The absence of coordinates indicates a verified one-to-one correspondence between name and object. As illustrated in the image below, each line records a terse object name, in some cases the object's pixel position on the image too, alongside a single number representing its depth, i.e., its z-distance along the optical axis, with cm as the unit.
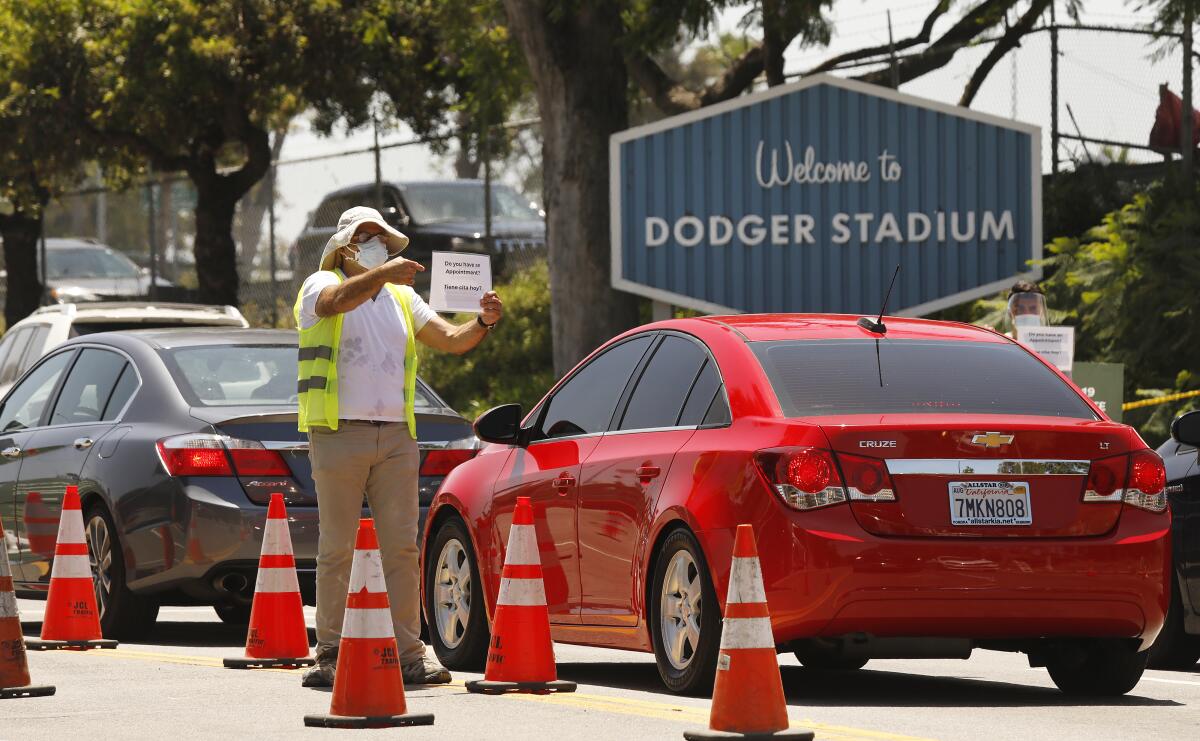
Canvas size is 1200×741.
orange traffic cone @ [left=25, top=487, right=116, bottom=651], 2111
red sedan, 1580
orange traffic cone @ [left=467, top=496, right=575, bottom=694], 1656
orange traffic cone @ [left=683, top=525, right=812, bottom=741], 1377
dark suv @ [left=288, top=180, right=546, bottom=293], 5281
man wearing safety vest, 1781
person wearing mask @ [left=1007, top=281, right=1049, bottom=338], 2823
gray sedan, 2191
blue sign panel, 3953
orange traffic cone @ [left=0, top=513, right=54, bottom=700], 1662
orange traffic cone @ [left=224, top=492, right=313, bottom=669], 1880
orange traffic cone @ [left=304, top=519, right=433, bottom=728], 1496
